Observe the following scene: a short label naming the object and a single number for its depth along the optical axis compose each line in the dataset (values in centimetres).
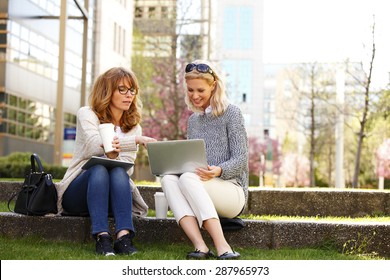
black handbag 939
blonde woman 852
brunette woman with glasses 867
